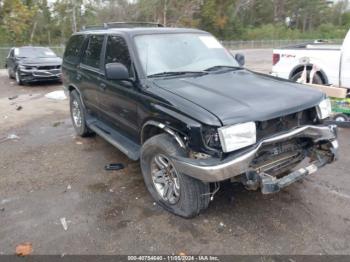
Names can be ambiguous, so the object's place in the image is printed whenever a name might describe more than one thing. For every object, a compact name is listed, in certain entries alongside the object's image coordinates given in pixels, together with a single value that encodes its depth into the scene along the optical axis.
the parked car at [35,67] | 13.32
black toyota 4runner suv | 3.15
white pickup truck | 7.14
